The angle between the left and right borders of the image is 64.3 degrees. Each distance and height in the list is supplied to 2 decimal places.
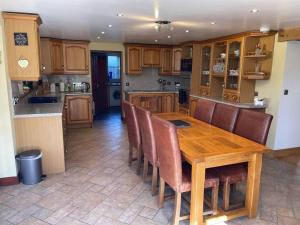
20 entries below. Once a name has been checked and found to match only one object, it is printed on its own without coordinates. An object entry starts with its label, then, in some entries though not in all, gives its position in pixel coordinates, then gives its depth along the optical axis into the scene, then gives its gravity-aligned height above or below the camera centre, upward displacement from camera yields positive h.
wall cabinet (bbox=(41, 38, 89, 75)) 5.14 +0.37
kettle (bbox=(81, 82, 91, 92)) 6.11 -0.34
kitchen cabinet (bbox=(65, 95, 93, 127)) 5.55 -0.85
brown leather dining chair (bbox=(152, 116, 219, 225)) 2.04 -0.85
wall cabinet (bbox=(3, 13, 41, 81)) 2.88 +0.33
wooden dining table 2.08 -0.76
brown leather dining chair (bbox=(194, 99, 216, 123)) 3.46 -0.54
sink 4.36 -0.49
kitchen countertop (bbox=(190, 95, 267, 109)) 4.16 -0.54
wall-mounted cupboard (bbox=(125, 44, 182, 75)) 6.22 +0.40
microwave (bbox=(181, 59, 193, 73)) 5.81 +0.22
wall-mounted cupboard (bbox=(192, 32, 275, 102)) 4.16 +0.19
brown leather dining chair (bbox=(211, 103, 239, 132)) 3.00 -0.55
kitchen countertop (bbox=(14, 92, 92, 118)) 3.12 -0.52
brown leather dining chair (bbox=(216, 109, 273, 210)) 2.38 -0.67
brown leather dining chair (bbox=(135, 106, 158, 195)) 2.62 -0.73
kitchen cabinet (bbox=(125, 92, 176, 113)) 6.23 -0.71
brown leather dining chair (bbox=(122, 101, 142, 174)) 3.14 -0.74
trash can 2.93 -1.15
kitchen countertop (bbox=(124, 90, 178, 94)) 6.20 -0.46
